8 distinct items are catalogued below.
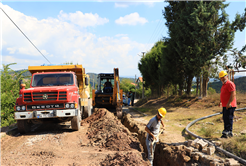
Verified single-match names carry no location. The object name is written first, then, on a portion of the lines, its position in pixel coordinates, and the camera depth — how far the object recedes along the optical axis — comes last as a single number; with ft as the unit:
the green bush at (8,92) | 35.44
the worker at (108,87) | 49.48
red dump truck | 25.32
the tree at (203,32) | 44.49
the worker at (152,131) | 17.04
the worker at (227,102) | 18.78
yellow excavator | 37.47
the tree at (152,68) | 80.14
